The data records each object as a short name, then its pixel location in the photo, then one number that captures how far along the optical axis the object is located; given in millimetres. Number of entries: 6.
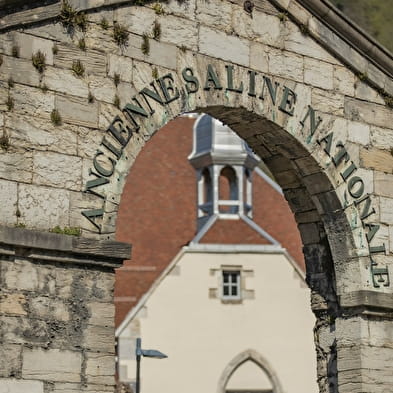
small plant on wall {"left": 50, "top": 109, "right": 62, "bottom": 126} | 12586
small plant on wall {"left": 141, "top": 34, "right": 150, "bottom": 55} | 13477
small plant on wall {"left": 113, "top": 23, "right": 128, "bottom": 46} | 13250
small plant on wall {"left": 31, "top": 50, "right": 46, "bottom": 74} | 12549
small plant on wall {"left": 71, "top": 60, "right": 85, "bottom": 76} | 12859
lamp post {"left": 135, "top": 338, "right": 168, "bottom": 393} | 21328
